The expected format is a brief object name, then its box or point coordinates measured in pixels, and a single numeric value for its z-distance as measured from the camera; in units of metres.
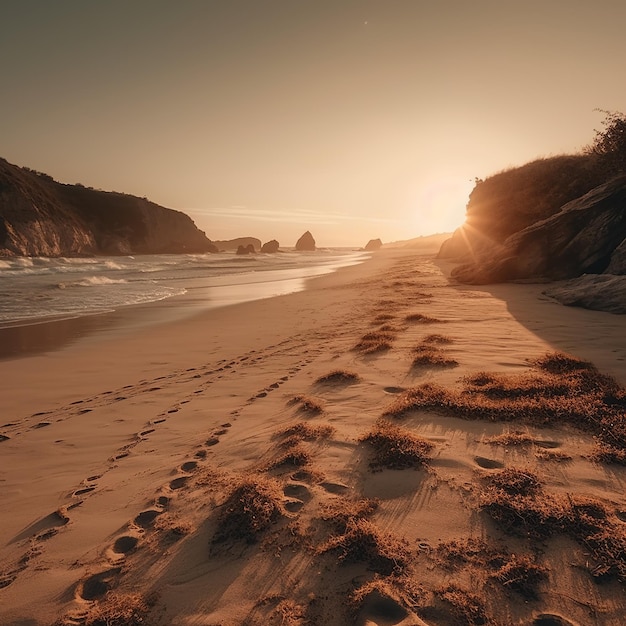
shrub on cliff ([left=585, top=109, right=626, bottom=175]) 15.98
